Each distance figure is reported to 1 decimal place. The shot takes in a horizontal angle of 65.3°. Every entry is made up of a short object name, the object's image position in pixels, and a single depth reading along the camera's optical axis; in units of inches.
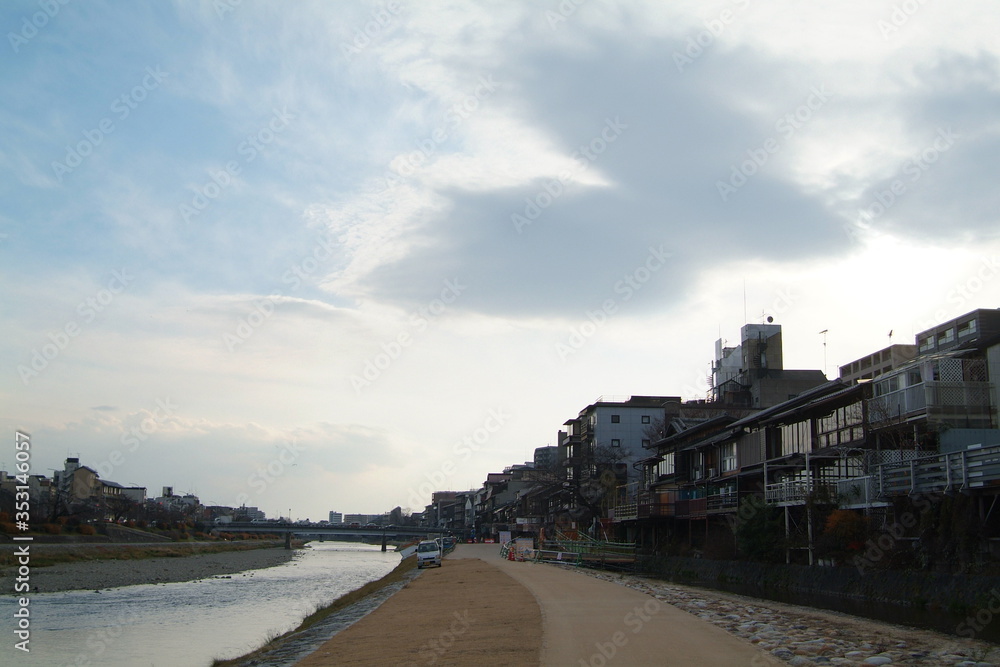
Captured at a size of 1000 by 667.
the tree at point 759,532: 1483.8
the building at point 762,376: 2947.8
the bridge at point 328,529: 5605.3
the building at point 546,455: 6429.6
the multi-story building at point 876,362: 2800.2
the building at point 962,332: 1667.1
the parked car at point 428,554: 2399.1
